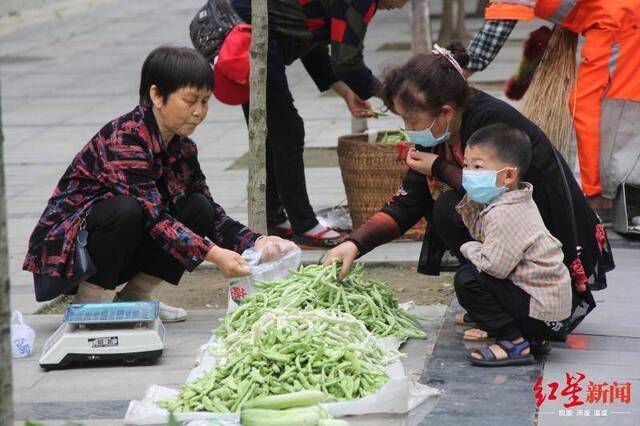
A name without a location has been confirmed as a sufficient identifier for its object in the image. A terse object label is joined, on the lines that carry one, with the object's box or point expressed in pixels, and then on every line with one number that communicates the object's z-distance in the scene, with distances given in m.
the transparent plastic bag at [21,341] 8.14
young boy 7.30
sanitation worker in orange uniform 10.63
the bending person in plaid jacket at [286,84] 10.35
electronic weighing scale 7.76
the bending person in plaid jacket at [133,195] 8.23
